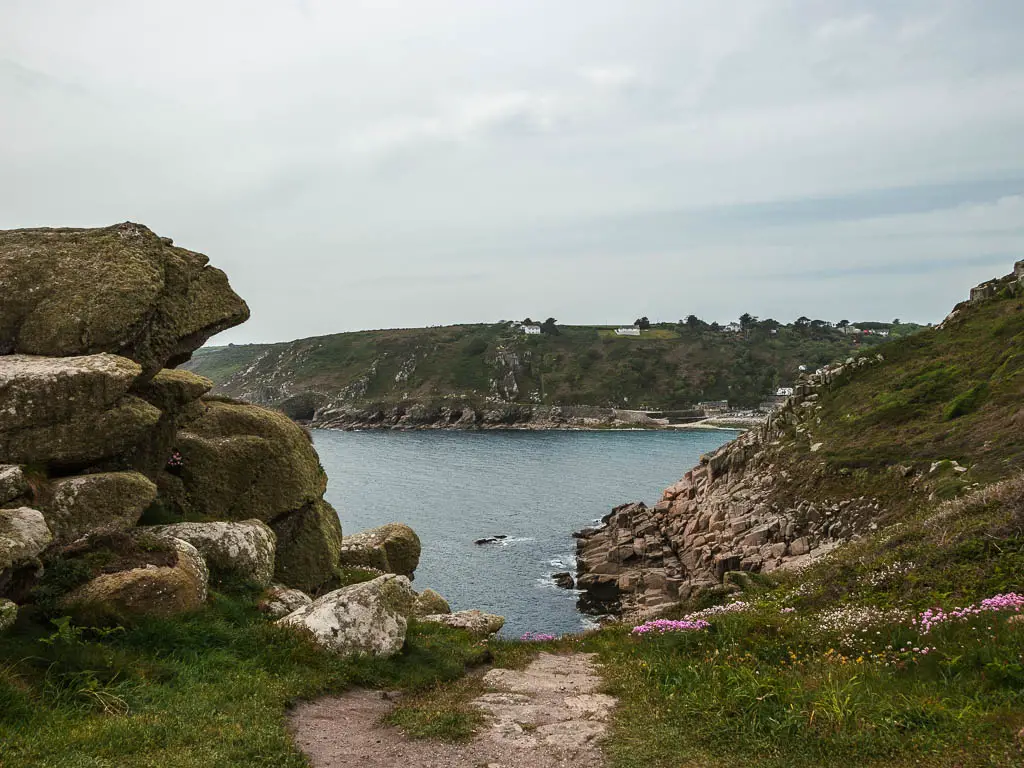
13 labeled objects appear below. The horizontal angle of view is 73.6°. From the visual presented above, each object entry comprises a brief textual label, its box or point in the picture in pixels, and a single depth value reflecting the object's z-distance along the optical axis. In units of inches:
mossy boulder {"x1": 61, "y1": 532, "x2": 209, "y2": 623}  481.4
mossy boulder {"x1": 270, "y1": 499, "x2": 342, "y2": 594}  789.2
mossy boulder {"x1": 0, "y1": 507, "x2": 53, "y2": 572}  425.1
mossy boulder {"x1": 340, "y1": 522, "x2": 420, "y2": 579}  1080.8
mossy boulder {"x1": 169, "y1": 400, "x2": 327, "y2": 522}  748.6
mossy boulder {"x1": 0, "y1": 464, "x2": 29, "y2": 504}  482.9
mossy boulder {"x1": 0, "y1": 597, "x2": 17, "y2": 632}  418.0
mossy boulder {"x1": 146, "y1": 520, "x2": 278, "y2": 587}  621.3
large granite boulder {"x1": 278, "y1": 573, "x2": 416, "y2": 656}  557.9
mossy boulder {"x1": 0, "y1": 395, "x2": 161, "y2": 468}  546.3
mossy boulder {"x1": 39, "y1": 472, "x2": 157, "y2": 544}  529.7
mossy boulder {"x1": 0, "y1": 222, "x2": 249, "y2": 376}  627.5
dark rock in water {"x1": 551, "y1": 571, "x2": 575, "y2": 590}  1834.0
